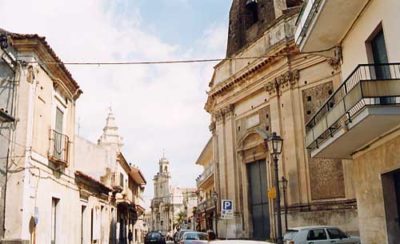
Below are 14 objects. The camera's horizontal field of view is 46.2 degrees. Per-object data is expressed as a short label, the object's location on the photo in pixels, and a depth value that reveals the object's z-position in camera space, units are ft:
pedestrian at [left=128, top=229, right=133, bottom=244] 145.37
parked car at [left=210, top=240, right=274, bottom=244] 22.72
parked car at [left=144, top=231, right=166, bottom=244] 125.80
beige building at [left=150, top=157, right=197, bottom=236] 370.90
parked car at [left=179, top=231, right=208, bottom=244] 80.41
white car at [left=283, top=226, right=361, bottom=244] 55.01
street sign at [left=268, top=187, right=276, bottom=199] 54.05
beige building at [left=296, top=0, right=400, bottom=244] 30.53
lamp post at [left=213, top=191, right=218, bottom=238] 98.53
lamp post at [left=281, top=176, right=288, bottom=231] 74.64
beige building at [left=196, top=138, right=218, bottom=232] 142.73
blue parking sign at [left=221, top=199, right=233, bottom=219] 56.85
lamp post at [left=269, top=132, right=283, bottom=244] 50.01
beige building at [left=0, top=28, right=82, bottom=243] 45.88
